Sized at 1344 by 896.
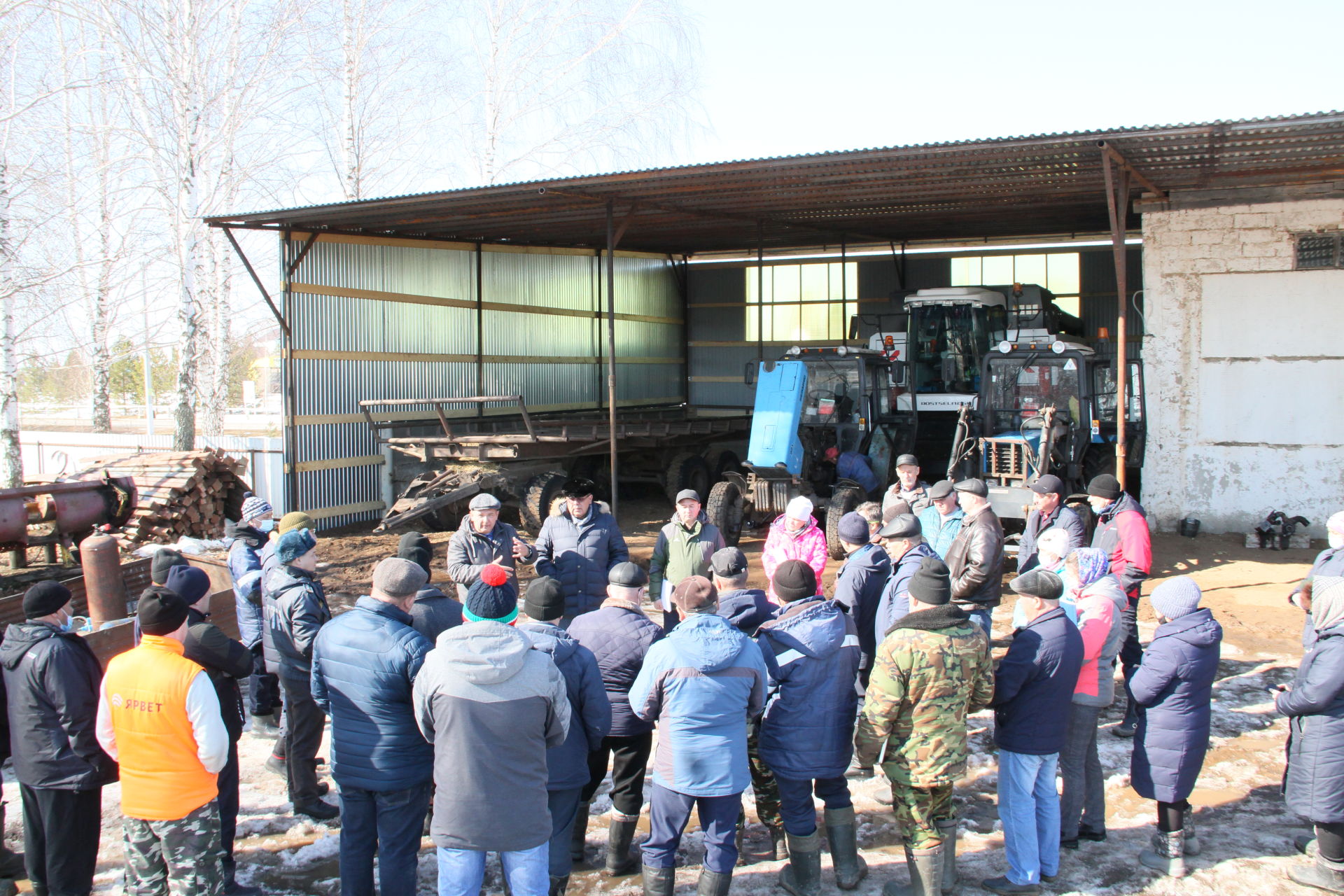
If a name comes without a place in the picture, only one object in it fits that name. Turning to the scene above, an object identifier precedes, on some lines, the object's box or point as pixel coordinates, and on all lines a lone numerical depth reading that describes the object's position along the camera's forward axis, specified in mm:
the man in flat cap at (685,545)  5910
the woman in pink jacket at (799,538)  5742
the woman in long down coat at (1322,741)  3939
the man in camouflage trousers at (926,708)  3689
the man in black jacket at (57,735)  3771
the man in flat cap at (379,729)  3584
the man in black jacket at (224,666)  4012
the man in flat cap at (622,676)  4035
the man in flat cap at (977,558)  5461
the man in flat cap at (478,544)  5621
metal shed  9586
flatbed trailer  11281
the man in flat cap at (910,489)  7293
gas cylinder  5926
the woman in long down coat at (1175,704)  4012
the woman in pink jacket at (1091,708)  4227
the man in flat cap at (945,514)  6305
